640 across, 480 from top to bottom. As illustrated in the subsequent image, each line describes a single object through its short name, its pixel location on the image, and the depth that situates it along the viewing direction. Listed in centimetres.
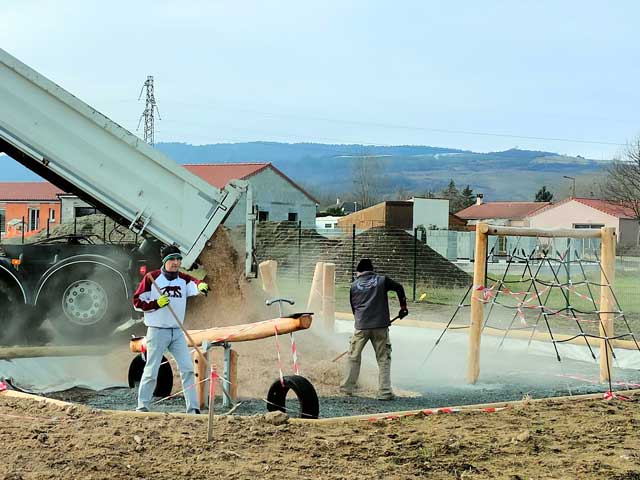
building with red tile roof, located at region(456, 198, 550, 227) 10041
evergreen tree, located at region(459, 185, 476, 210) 11519
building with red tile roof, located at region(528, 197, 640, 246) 6938
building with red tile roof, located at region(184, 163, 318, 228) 5738
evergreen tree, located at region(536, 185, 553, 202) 11451
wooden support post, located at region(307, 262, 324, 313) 1562
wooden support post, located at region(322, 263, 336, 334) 1485
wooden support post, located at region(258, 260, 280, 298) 1404
